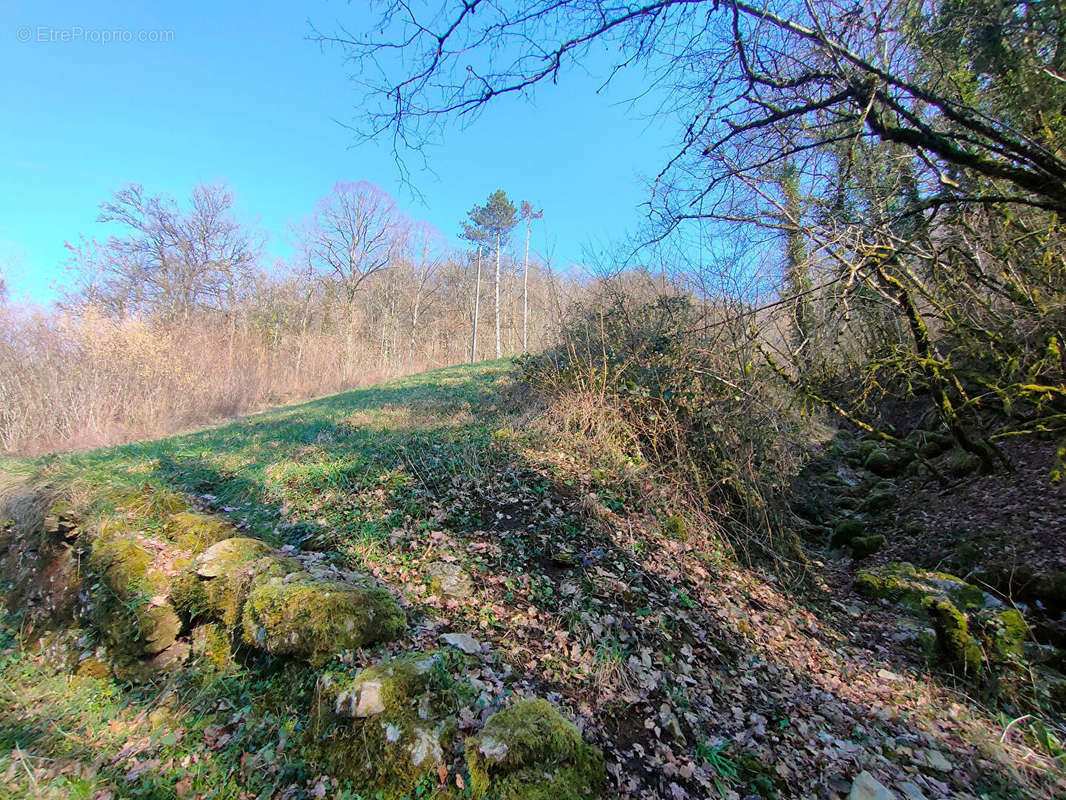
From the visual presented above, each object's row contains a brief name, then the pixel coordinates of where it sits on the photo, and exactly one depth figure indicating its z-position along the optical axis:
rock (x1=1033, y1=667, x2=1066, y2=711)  2.86
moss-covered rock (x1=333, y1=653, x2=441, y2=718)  2.11
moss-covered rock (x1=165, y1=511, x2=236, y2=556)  3.56
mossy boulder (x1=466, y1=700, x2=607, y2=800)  1.86
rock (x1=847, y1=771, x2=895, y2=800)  1.99
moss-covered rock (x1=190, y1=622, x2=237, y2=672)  2.69
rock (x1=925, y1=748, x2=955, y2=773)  2.33
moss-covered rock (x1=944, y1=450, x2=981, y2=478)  5.36
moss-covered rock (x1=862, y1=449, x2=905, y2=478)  6.38
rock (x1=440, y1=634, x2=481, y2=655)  2.65
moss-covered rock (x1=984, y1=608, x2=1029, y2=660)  3.11
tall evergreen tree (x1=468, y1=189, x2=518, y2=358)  28.00
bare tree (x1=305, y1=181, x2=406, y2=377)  23.50
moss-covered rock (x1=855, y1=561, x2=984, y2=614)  3.70
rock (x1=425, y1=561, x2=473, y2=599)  3.19
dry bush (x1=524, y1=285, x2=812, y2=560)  4.81
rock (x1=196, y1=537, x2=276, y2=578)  3.12
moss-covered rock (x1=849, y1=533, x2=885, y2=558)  4.88
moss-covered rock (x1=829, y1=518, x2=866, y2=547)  5.18
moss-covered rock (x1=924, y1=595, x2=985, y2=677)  3.13
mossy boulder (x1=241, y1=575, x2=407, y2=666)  2.49
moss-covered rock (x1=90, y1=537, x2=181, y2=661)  2.95
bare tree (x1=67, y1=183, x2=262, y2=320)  18.61
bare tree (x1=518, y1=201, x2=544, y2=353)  25.70
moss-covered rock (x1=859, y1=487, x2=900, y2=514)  5.60
